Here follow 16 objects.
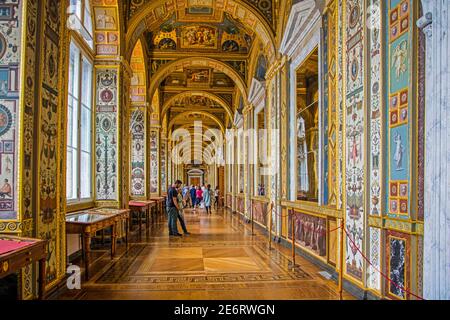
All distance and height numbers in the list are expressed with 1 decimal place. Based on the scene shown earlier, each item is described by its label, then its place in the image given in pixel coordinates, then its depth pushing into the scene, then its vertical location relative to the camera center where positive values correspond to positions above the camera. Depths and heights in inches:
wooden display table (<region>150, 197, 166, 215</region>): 681.3 -68.3
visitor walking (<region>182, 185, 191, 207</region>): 966.4 -64.3
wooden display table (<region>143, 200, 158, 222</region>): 518.6 -61.6
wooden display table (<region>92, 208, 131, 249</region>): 312.9 -36.6
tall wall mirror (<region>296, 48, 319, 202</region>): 303.9 +32.8
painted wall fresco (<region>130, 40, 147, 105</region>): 574.6 +127.1
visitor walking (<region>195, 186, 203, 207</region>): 913.0 -61.5
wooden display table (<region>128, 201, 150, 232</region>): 456.5 -45.5
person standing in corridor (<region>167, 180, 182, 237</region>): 434.9 -49.5
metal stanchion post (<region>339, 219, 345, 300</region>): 161.5 -38.3
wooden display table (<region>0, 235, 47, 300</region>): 129.6 -30.5
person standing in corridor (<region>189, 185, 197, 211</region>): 898.1 -62.8
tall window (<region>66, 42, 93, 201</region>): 323.6 +35.7
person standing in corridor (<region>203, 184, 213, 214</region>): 800.3 -64.0
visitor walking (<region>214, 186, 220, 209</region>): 984.2 -69.4
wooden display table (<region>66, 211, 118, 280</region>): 236.8 -35.0
